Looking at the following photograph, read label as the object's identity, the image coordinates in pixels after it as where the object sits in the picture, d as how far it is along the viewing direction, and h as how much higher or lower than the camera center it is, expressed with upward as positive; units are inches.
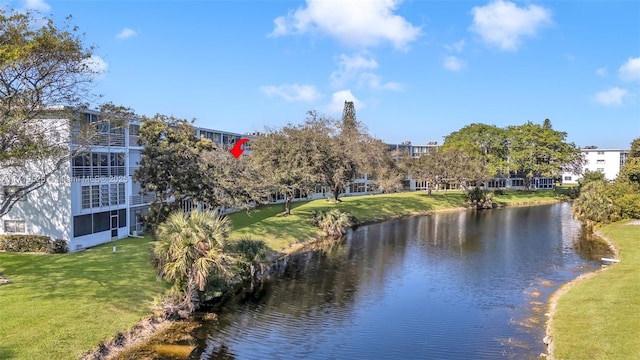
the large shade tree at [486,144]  3956.7 +311.0
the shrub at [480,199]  3277.6 -122.0
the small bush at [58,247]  1315.2 -171.0
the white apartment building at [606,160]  5641.2 +239.9
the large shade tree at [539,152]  3892.7 +231.7
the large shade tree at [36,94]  975.6 +193.5
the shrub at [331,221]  2070.6 -170.3
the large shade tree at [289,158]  2065.7 +106.1
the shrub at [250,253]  1261.8 -186.1
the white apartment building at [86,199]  1355.8 -46.4
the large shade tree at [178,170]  1520.7 +39.7
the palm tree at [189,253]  965.8 -140.4
